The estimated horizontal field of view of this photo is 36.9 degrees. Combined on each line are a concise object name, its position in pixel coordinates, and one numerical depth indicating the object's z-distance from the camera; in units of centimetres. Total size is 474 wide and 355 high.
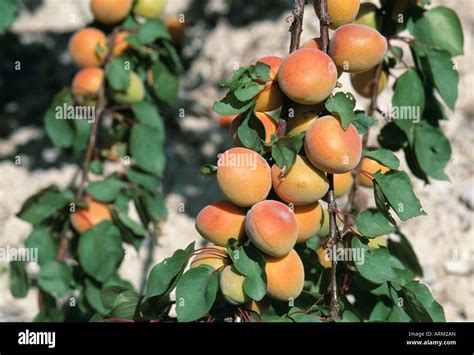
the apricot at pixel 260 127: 117
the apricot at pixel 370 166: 136
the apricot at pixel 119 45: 189
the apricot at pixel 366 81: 153
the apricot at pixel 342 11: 118
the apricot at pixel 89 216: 173
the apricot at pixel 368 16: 148
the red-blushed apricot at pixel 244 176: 107
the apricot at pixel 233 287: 108
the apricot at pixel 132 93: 189
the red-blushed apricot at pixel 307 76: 106
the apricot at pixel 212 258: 113
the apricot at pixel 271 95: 115
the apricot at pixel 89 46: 190
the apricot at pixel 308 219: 114
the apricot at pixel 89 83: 188
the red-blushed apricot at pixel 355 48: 113
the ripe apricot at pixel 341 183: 131
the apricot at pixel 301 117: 114
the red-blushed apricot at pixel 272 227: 104
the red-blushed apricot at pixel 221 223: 112
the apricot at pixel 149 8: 198
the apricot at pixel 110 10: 188
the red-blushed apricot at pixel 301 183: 109
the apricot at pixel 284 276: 110
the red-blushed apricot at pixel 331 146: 106
